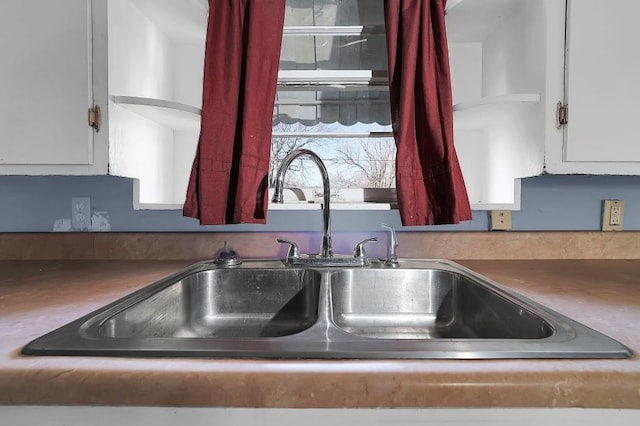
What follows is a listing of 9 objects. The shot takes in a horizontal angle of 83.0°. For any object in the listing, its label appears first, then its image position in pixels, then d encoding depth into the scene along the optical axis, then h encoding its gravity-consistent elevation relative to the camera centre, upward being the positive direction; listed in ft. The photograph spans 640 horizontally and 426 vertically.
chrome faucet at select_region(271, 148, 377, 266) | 3.66 -0.51
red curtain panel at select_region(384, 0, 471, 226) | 3.79 +0.93
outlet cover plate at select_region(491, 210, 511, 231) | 4.38 -0.23
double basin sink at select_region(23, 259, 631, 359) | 1.85 -0.80
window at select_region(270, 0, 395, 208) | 4.56 +1.17
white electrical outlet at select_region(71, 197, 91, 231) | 4.44 -0.17
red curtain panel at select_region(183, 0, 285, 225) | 3.75 +0.92
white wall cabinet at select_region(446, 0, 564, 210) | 3.50 +1.25
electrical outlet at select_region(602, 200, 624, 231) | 4.41 -0.16
